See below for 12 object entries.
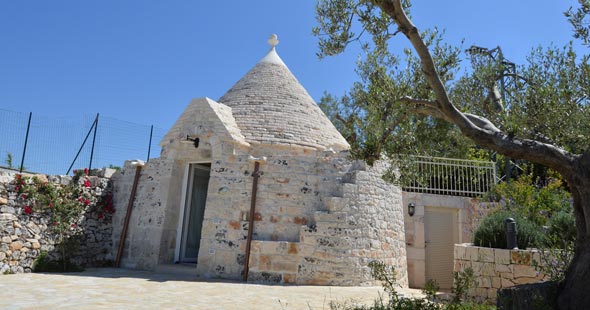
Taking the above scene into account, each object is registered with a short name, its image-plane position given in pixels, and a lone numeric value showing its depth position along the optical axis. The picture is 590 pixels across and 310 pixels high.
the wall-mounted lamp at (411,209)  11.00
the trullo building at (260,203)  8.88
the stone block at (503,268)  6.83
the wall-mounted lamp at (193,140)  10.68
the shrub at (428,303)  4.64
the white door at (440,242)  10.82
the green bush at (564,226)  7.51
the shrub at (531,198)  9.31
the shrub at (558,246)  5.58
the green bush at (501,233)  7.41
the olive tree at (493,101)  4.67
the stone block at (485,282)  6.98
